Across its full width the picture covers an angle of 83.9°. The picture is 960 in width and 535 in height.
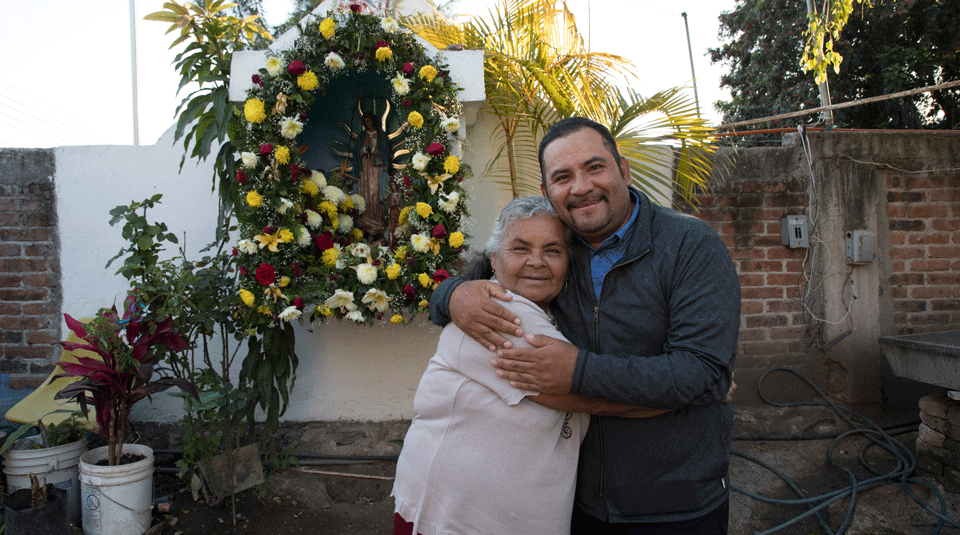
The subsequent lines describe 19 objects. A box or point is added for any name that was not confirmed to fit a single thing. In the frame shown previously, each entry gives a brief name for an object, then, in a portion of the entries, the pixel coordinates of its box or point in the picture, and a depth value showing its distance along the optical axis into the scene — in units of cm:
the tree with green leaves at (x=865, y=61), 770
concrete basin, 279
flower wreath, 273
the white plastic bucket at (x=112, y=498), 238
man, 125
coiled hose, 263
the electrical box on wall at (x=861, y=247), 359
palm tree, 292
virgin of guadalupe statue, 333
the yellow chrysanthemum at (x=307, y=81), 275
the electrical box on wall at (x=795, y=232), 361
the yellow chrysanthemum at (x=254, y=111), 270
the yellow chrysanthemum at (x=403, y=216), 289
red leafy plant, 241
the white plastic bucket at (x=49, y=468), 253
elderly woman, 128
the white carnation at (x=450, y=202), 279
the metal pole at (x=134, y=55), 813
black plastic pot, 226
